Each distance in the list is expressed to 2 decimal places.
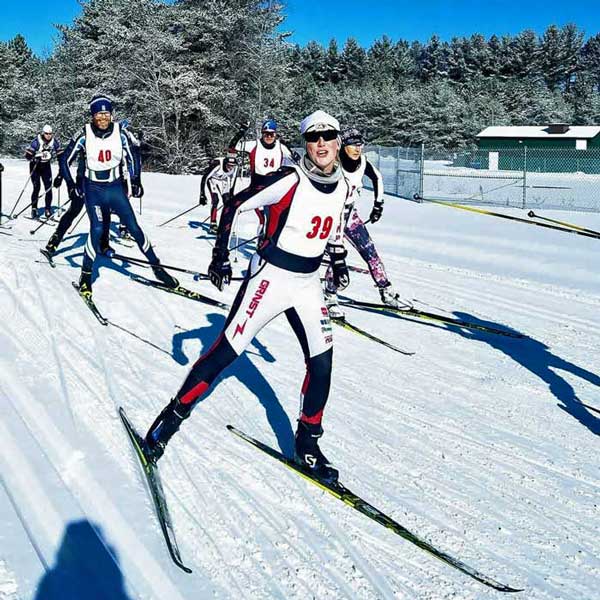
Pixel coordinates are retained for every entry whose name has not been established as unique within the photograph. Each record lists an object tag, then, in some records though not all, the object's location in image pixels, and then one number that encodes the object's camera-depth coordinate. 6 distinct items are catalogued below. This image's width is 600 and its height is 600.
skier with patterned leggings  8.08
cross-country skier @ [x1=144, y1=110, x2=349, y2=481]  4.10
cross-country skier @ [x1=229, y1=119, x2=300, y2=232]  11.20
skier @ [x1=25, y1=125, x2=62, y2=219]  15.48
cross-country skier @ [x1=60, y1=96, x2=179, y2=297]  8.30
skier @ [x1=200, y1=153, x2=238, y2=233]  14.22
